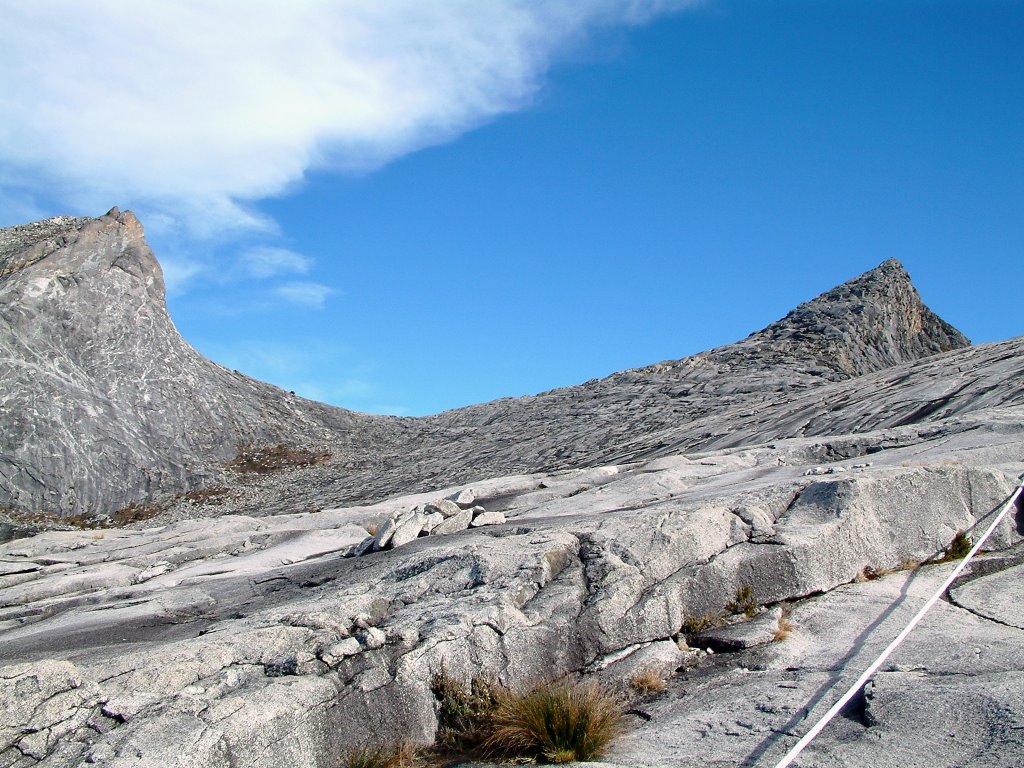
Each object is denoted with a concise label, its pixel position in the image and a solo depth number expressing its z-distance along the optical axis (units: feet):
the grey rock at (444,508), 38.45
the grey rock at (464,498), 44.24
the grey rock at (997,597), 24.53
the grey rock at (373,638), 22.09
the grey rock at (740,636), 24.27
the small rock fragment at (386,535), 35.32
